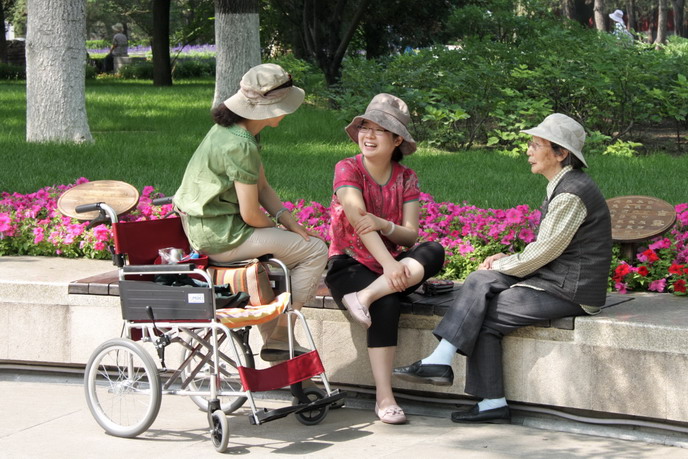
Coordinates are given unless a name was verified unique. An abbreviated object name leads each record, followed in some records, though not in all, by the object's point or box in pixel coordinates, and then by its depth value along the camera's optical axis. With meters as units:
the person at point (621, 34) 31.23
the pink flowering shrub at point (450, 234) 10.57
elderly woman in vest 9.05
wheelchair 8.55
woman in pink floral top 9.38
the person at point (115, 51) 67.08
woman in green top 9.39
